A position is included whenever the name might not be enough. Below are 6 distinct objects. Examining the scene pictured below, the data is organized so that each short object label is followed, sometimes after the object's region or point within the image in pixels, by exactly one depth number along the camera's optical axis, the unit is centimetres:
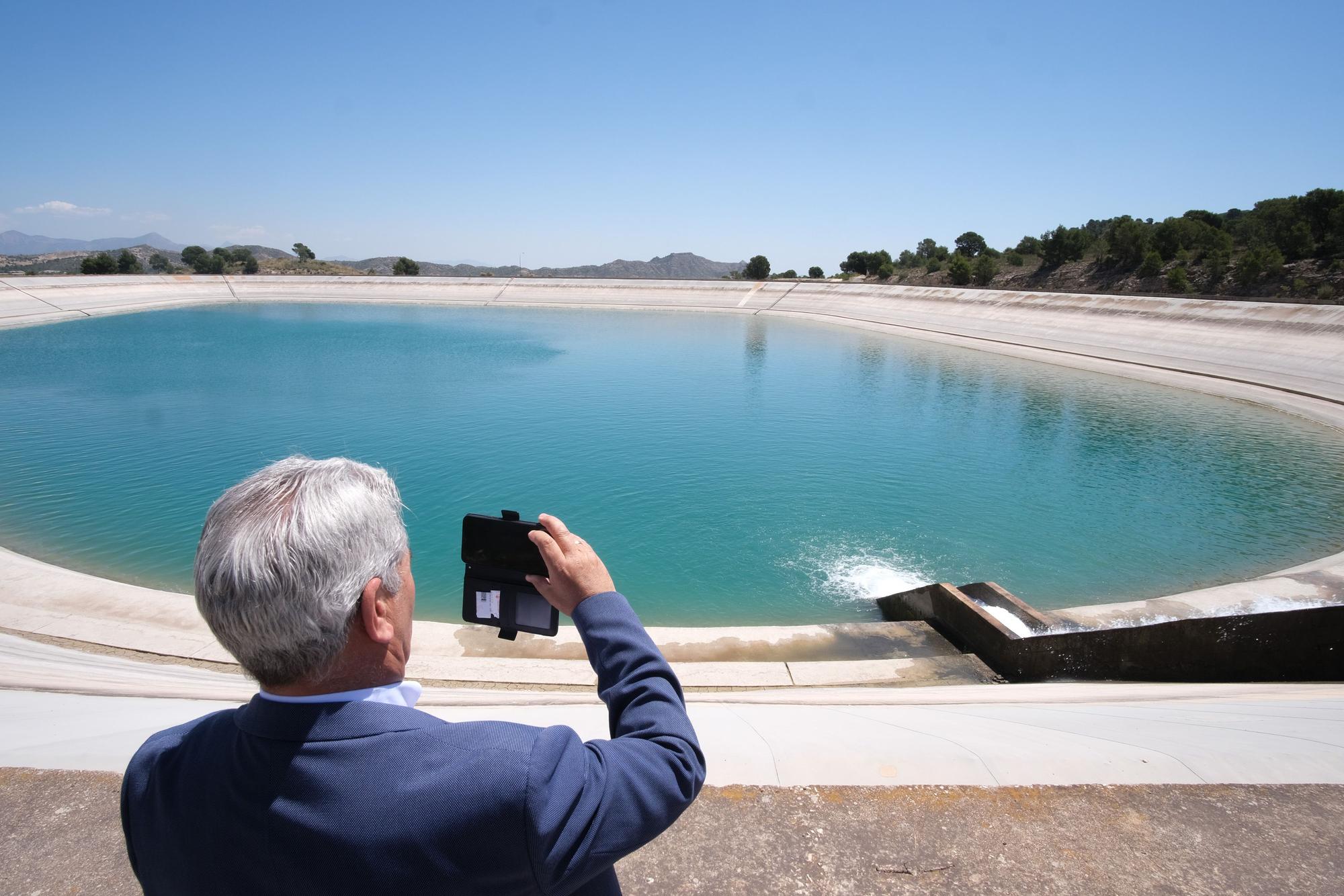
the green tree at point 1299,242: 3447
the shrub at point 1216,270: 3653
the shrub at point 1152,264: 4069
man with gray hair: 106
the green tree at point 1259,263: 3391
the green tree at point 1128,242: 4297
